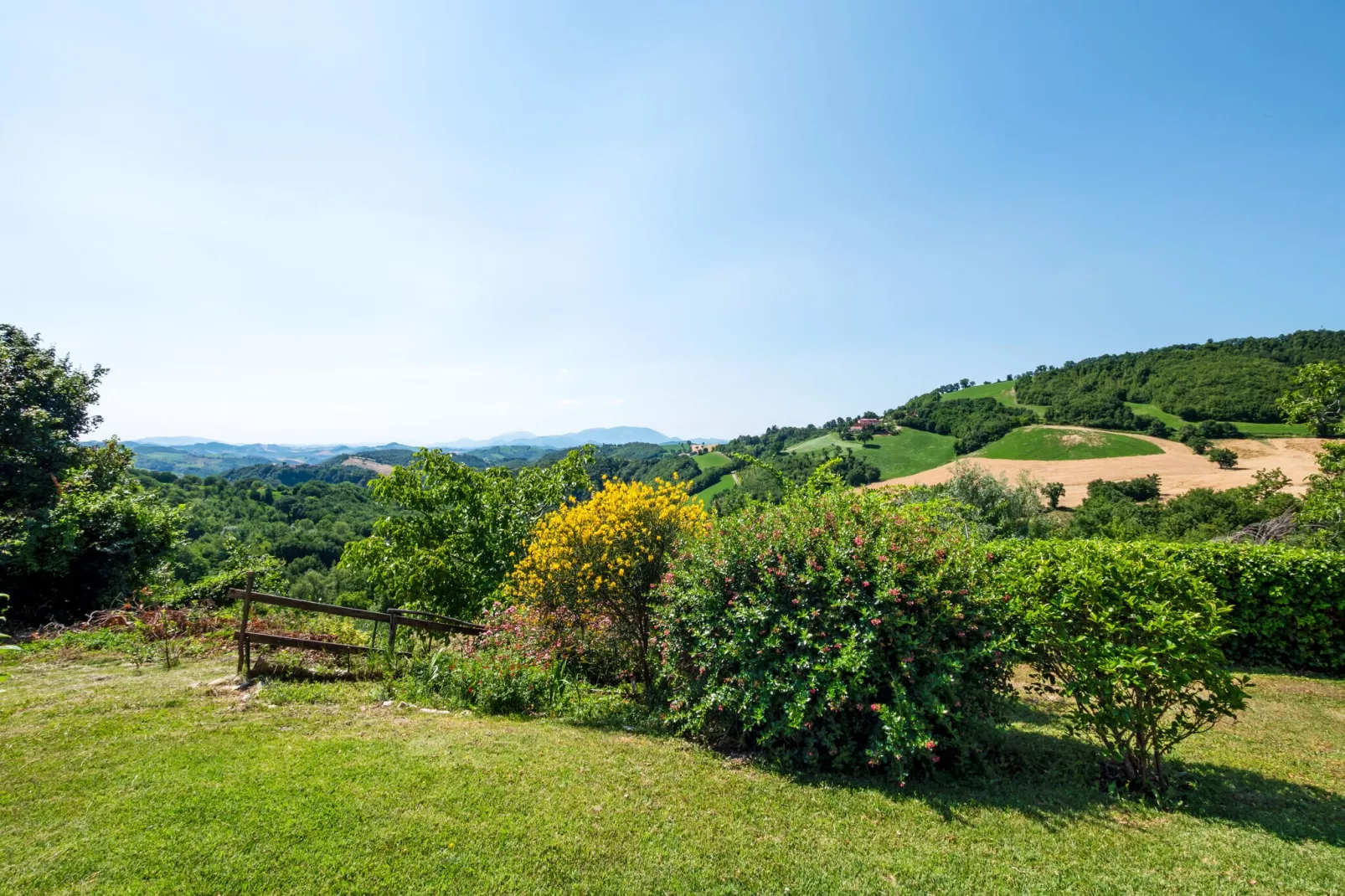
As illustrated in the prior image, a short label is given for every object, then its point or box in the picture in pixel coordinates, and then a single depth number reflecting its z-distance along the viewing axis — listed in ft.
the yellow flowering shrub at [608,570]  24.23
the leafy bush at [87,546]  35.63
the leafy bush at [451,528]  40.83
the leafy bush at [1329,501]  42.24
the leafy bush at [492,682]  22.45
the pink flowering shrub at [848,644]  16.20
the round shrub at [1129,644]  14.64
